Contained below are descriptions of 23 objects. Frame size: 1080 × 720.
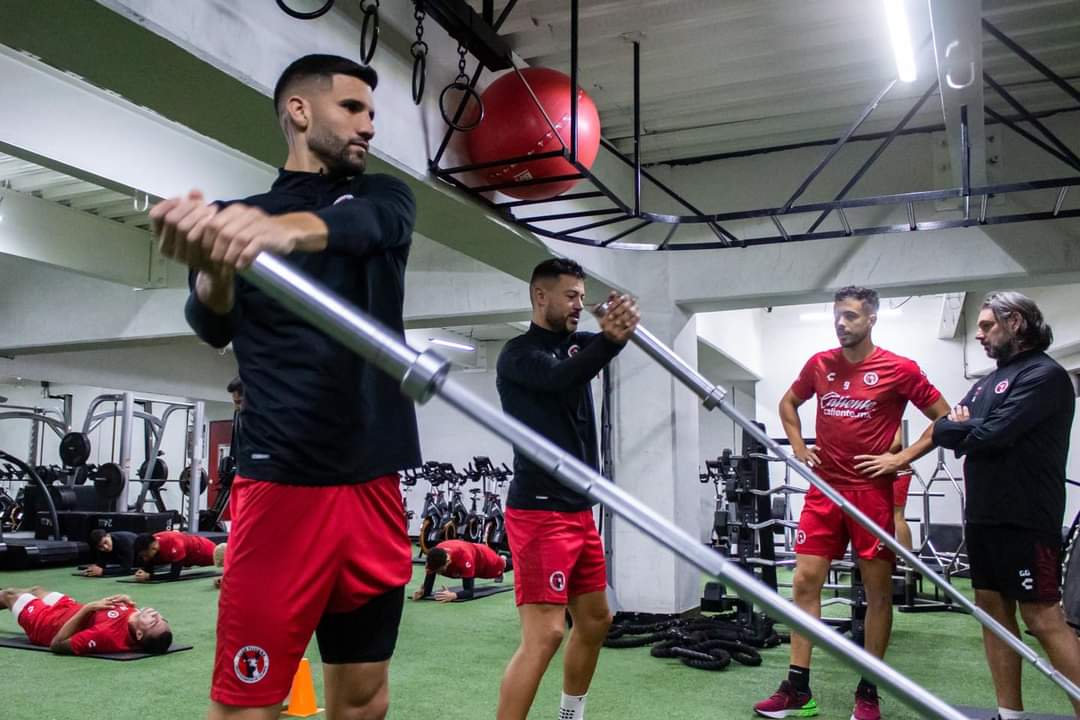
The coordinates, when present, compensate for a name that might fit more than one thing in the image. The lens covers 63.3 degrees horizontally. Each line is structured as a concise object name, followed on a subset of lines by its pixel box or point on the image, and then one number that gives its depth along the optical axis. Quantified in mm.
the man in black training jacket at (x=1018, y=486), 2754
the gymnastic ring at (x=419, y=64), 3123
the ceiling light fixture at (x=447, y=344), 11762
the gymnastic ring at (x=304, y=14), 2449
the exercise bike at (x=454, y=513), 9320
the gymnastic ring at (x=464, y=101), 3332
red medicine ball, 3500
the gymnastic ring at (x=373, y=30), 2748
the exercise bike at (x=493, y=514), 9039
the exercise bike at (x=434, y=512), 9008
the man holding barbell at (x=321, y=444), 1356
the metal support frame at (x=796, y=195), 3506
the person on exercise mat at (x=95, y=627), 4246
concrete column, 5676
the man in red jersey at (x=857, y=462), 3242
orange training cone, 3150
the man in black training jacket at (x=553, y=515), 2441
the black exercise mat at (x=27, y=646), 4193
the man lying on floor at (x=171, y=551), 6953
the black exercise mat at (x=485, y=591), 6628
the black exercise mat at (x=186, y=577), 7418
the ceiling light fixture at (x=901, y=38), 2822
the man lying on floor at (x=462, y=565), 5824
